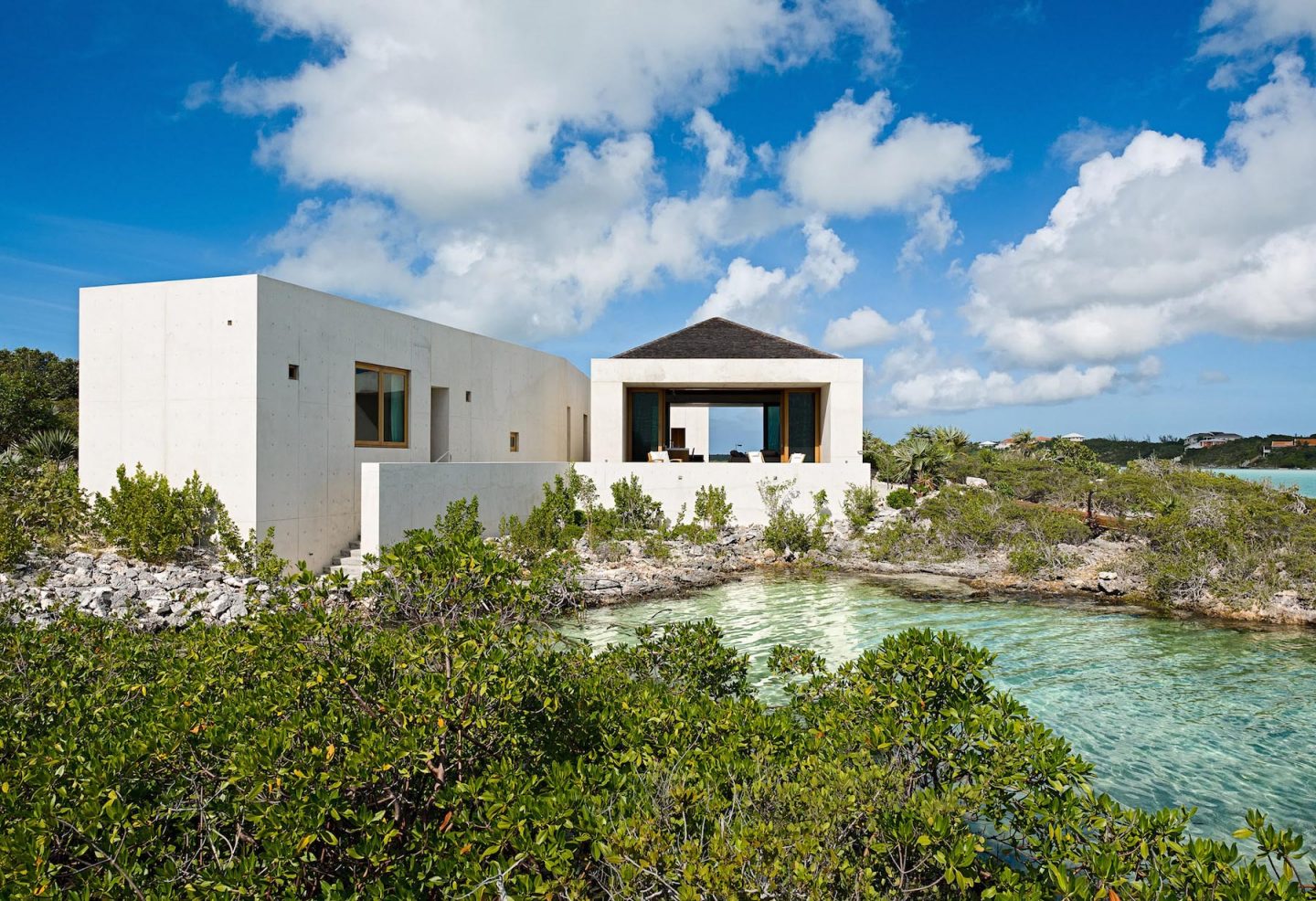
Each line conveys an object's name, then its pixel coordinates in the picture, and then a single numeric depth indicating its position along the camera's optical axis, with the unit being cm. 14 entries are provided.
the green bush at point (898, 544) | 1719
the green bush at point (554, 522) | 1558
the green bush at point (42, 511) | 1091
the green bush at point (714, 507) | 1838
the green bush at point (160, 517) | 1148
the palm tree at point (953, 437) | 2838
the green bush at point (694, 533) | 1756
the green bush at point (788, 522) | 1745
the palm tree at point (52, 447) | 1606
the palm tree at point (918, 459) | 2355
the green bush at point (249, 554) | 1157
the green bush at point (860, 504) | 1853
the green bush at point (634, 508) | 1831
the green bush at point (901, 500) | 1933
